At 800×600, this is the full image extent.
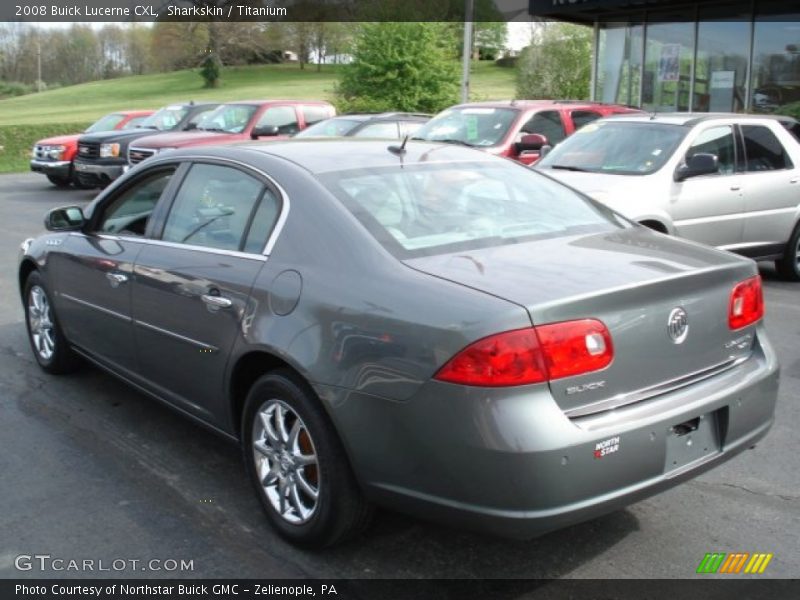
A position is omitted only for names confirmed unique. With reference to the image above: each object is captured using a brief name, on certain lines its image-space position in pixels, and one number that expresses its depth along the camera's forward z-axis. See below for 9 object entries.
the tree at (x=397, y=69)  28.88
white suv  7.81
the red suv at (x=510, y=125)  11.02
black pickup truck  16.69
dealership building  18.53
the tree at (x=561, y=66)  32.28
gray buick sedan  2.83
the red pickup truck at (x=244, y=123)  15.20
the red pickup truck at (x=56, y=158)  19.03
